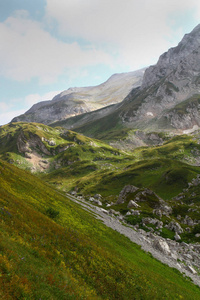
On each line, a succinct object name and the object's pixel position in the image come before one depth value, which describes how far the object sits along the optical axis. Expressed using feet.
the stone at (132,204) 204.89
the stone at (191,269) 98.84
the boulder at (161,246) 112.68
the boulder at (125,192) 258.04
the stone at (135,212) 180.14
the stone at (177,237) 139.54
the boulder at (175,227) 153.17
